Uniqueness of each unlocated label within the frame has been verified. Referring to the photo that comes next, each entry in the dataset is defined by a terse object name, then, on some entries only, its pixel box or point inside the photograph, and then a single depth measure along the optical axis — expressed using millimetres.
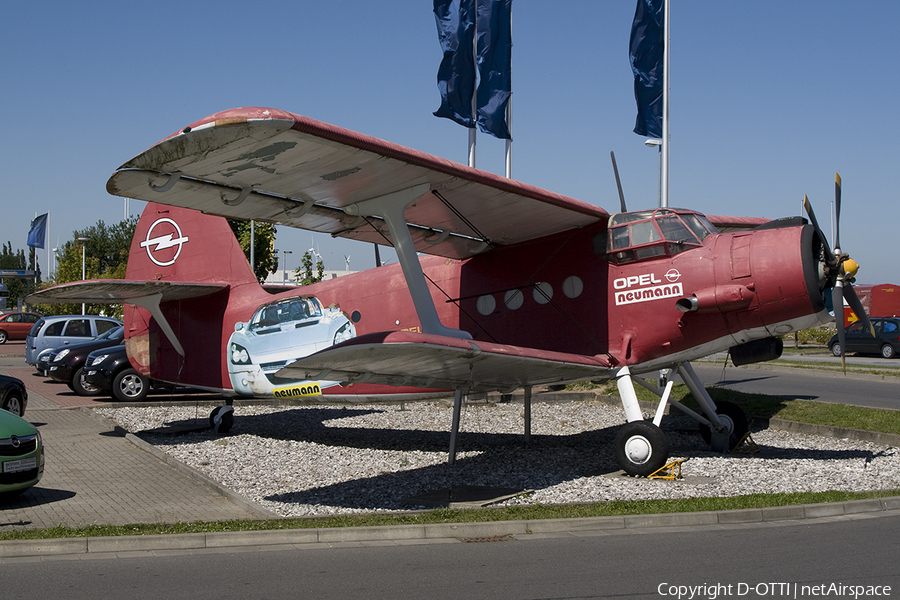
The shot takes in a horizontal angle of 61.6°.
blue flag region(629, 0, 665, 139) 20297
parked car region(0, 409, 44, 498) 8078
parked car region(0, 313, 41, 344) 45312
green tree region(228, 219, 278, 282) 37688
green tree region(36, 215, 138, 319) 52688
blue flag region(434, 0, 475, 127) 20641
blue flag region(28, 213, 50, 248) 53750
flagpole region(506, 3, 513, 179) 21359
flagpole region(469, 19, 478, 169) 20906
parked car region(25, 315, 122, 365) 25453
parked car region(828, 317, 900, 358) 32062
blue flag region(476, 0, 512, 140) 21016
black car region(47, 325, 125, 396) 19594
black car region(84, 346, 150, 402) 18250
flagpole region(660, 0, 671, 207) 19469
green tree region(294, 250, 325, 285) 37594
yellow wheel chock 9508
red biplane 8039
